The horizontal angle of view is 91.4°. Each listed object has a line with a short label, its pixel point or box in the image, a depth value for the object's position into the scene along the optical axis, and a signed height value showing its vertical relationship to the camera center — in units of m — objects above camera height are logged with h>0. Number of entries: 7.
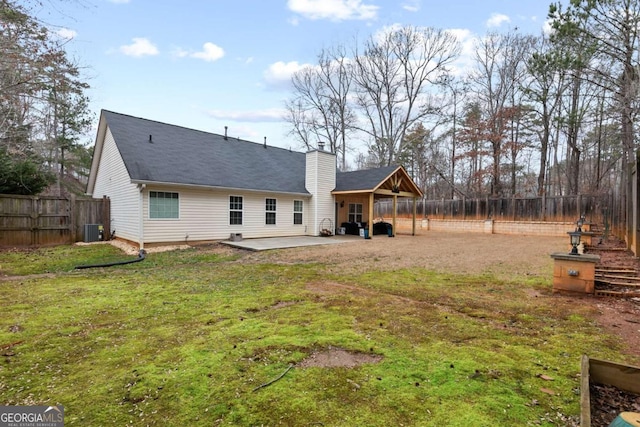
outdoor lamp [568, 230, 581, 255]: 5.26 -0.53
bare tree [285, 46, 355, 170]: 26.39 +9.41
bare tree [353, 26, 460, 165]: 23.62 +10.63
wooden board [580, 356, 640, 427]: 2.29 -1.23
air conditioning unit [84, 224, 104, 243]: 11.73 -0.93
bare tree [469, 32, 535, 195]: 20.97 +9.10
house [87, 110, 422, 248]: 11.11 +0.99
